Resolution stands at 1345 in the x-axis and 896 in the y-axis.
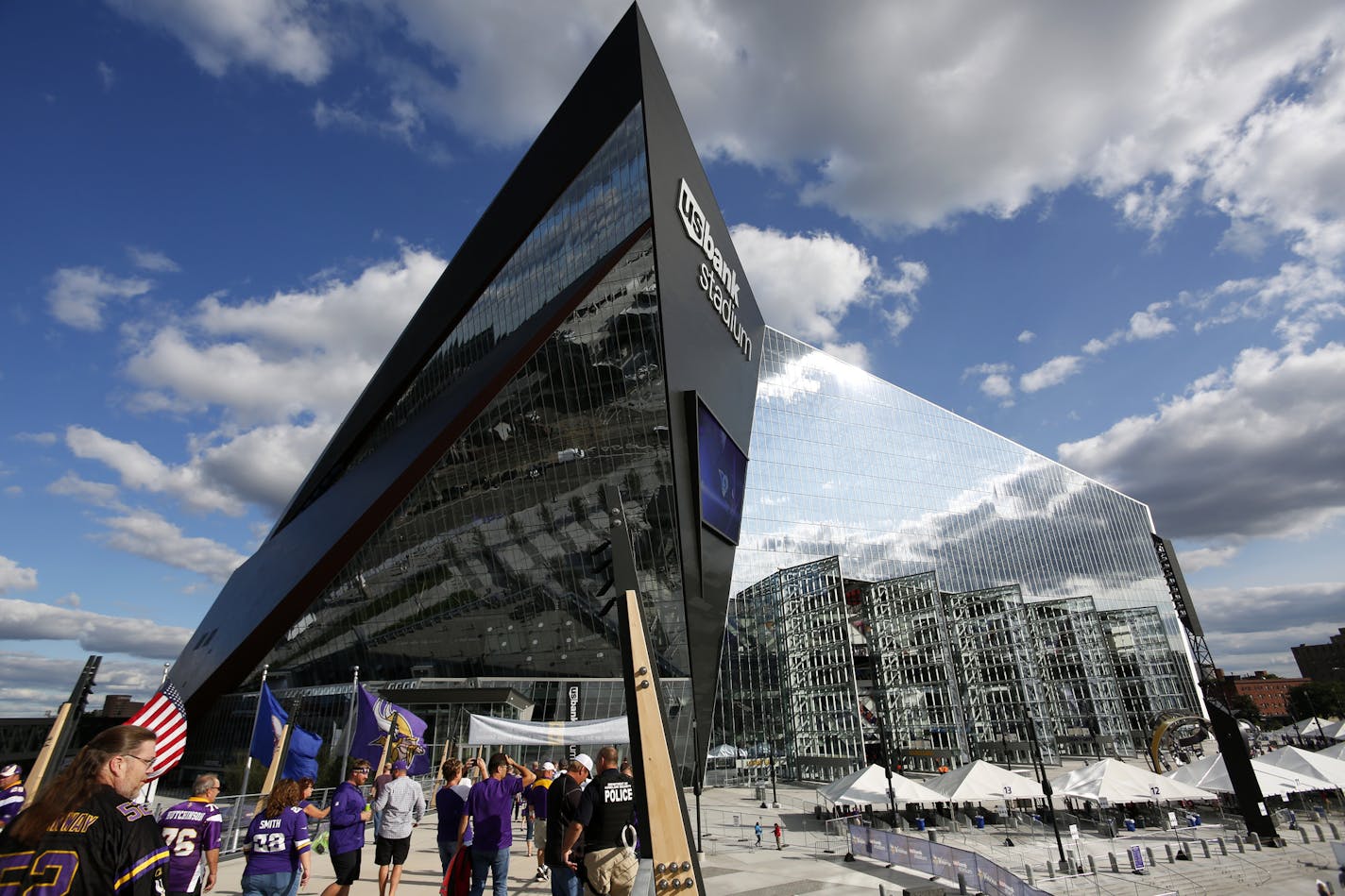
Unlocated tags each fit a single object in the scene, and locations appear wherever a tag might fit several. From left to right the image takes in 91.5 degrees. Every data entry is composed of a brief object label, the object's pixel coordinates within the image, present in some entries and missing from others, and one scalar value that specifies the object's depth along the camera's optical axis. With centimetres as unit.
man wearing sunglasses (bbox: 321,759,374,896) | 766
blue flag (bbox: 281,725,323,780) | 1479
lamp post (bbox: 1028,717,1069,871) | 1959
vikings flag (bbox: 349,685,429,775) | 1585
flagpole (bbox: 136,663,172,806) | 1043
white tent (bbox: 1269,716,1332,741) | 6638
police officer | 628
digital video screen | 3434
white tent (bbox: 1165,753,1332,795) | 2555
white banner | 1539
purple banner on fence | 1378
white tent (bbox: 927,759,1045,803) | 2438
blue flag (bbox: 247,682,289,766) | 1609
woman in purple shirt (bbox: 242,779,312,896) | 689
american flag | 940
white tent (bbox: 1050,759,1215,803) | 2475
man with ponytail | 291
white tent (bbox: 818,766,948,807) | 2445
